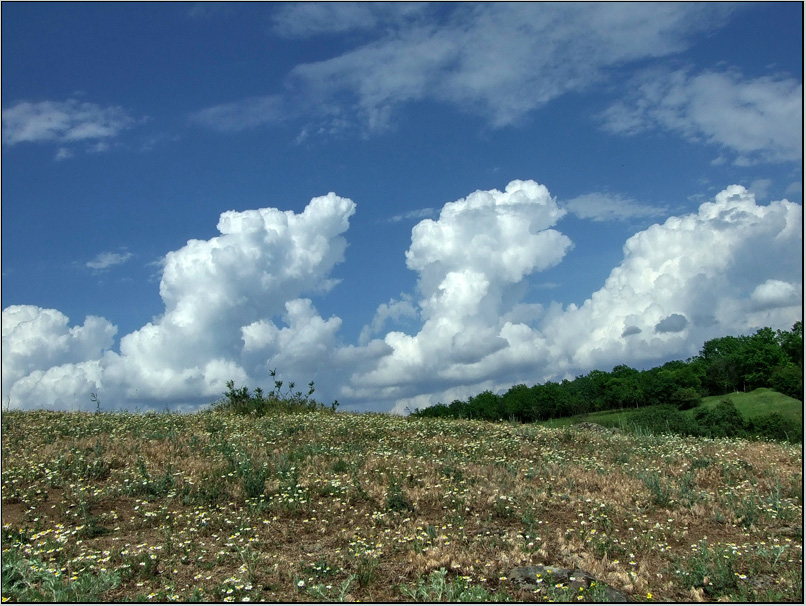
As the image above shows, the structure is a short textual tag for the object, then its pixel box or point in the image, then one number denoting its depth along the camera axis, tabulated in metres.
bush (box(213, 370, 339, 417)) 22.31
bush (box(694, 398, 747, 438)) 24.52
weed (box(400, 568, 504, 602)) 7.09
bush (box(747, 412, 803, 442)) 24.51
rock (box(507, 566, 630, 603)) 7.51
